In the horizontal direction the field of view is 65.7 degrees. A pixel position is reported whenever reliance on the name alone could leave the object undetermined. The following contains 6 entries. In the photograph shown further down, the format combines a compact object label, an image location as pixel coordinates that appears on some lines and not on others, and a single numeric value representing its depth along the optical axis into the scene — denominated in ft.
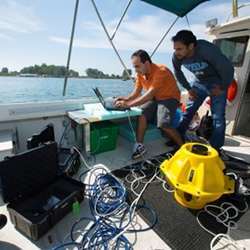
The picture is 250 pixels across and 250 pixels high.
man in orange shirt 6.46
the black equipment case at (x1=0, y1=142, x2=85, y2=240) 3.55
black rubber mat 3.62
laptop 6.76
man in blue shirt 5.97
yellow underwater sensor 3.90
